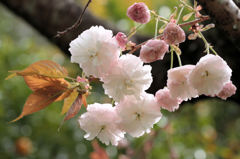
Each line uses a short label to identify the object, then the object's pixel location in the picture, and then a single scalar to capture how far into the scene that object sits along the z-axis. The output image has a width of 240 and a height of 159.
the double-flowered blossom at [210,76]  0.59
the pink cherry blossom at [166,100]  0.61
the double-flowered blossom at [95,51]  0.59
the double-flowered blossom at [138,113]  0.61
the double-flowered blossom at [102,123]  0.63
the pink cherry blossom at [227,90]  0.60
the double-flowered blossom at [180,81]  0.60
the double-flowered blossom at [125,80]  0.60
